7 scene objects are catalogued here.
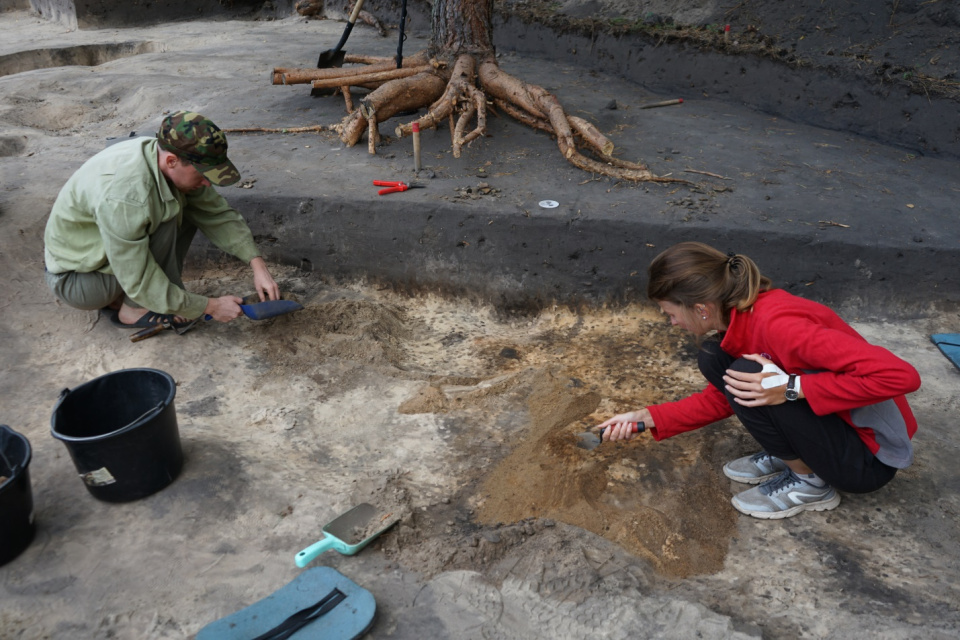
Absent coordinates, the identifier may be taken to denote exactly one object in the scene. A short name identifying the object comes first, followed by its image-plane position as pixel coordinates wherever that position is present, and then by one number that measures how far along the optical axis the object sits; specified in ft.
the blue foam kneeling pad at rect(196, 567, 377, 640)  5.65
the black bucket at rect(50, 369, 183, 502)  6.89
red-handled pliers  12.32
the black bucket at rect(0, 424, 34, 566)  6.35
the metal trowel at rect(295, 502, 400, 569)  6.41
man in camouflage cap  8.89
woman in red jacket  5.98
